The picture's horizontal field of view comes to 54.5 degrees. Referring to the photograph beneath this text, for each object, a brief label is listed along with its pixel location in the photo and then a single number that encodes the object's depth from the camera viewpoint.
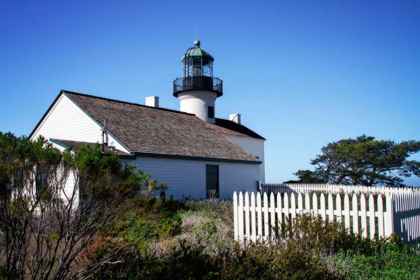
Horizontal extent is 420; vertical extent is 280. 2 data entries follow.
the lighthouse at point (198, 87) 28.59
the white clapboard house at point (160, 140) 17.17
